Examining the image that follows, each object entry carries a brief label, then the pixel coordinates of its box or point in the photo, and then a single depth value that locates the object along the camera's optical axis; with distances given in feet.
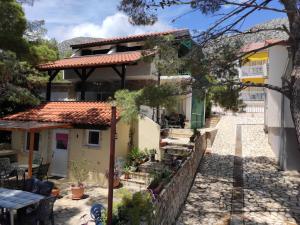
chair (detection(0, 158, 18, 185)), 35.19
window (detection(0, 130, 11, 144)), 54.63
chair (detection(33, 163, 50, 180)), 35.62
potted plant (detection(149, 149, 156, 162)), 44.08
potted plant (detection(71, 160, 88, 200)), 33.72
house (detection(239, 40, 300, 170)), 38.57
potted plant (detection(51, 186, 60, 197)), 33.15
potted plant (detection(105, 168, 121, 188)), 38.26
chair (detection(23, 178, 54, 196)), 25.78
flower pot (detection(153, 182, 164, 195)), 21.68
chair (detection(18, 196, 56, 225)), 22.54
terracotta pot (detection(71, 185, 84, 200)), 33.64
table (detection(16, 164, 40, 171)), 37.28
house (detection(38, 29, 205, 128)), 49.07
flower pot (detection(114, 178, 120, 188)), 38.22
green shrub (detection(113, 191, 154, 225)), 16.40
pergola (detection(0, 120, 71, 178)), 36.06
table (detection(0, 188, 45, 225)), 21.27
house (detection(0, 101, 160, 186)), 40.80
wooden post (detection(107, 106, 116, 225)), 16.07
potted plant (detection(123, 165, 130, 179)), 40.18
